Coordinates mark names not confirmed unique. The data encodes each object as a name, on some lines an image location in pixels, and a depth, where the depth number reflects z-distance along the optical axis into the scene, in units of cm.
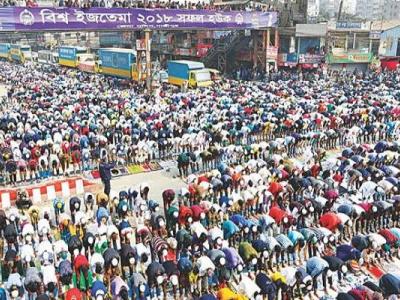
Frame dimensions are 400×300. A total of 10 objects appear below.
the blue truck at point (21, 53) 6689
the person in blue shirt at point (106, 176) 1525
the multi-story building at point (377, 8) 12038
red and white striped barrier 1449
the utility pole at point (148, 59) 3444
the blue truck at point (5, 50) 7316
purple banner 2919
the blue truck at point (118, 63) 4088
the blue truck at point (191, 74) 3656
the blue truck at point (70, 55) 5325
